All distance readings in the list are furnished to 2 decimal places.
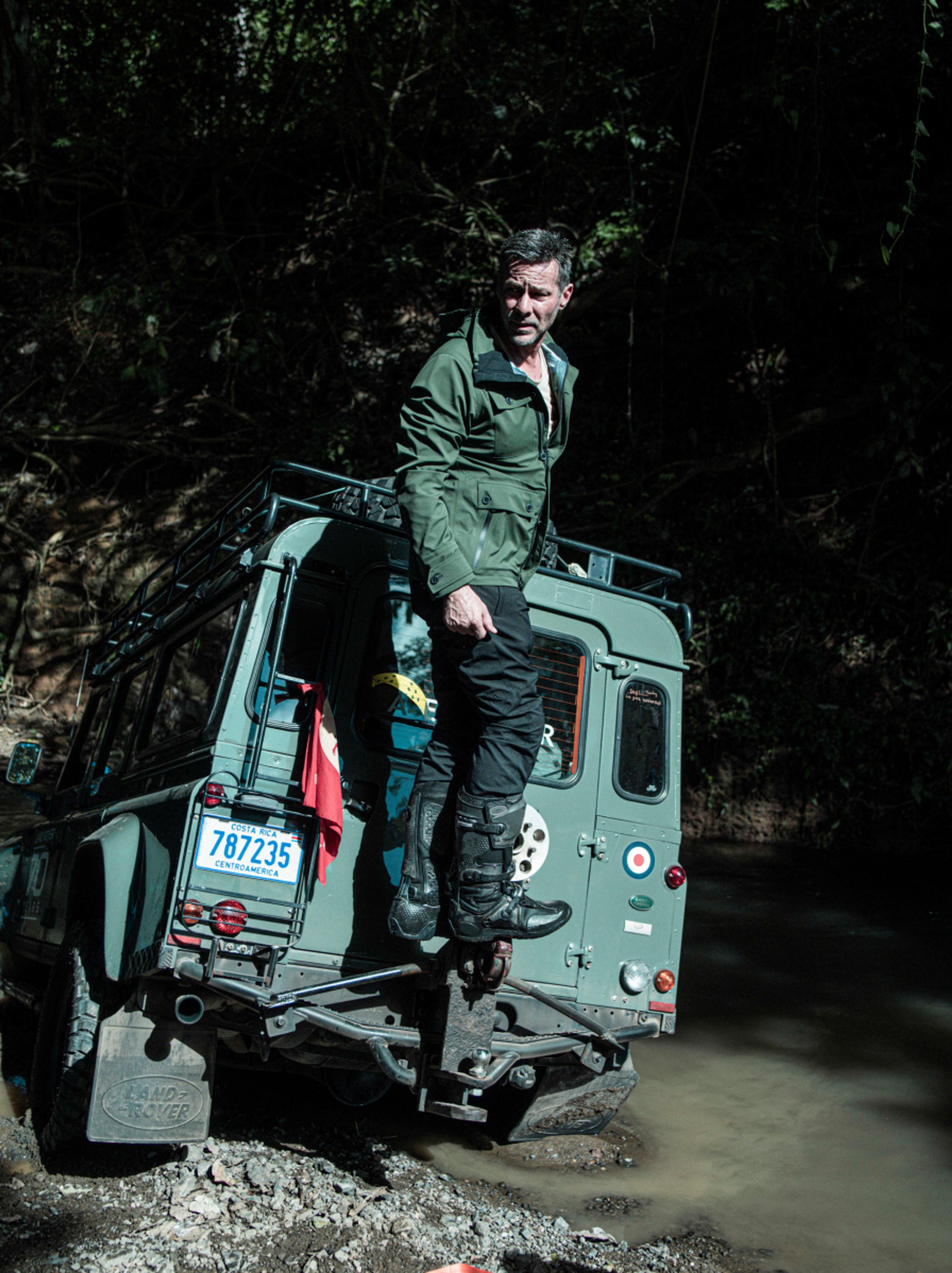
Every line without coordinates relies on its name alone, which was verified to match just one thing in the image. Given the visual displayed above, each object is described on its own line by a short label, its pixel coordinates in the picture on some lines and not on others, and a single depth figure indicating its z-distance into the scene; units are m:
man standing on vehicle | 3.14
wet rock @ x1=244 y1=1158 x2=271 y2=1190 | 3.52
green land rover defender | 3.27
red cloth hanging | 3.38
